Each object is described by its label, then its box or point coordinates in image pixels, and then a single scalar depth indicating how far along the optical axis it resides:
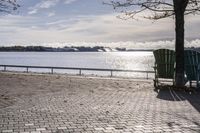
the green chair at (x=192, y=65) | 7.21
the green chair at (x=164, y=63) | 7.66
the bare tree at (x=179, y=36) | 7.57
